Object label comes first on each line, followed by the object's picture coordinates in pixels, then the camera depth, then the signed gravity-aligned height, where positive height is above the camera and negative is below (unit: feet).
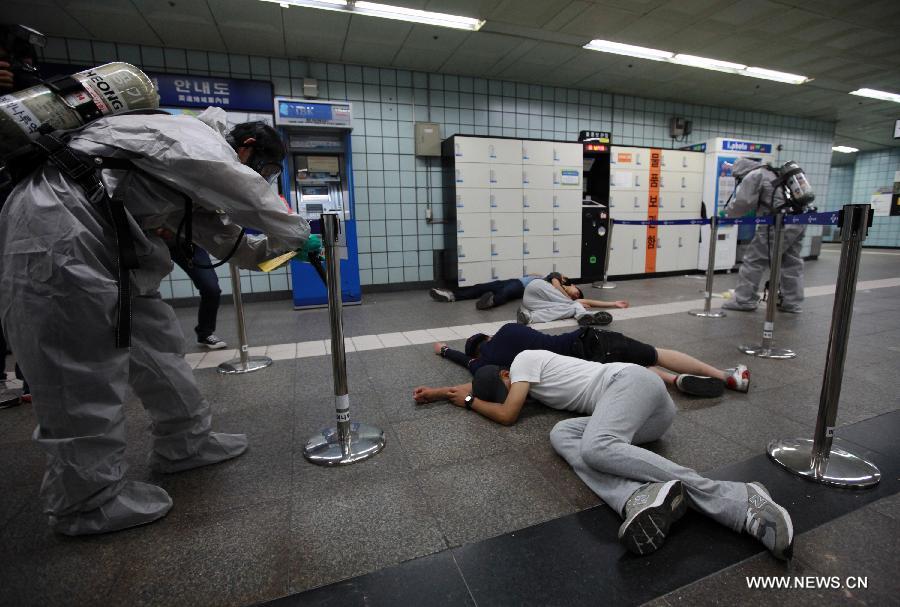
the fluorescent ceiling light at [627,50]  15.38 +6.75
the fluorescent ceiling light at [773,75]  18.20 +6.73
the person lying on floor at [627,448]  3.60 -2.42
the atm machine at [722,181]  21.42 +2.33
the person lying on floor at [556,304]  12.10 -2.34
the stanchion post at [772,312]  8.83 -1.86
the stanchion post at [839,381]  4.59 -1.78
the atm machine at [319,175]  13.97 +2.05
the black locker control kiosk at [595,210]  19.75 +0.88
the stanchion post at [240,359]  8.86 -2.72
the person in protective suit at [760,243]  12.62 -0.56
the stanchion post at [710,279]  12.59 -1.64
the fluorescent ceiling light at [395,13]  12.05 +6.67
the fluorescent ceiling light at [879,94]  21.27 +6.72
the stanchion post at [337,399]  5.14 -2.16
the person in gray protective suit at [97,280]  3.65 -0.39
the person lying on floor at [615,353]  6.76 -2.07
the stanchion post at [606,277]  18.57 -2.30
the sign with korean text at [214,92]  14.40 +5.12
